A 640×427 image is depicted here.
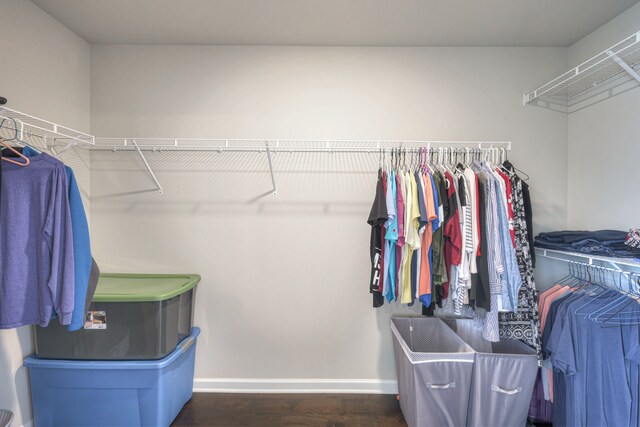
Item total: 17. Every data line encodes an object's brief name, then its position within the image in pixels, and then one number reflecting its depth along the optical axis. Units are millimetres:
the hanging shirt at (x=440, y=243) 1650
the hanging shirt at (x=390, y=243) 1666
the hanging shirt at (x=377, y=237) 1667
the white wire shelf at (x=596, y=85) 1605
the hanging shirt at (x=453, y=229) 1623
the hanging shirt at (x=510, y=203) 1663
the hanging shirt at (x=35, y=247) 1251
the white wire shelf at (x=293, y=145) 2053
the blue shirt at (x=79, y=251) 1337
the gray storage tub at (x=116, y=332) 1620
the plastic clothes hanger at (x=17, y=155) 1269
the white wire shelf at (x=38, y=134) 1573
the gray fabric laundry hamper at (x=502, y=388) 1613
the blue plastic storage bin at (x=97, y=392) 1631
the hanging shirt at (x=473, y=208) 1607
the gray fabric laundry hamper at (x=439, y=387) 1605
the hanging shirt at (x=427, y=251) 1643
